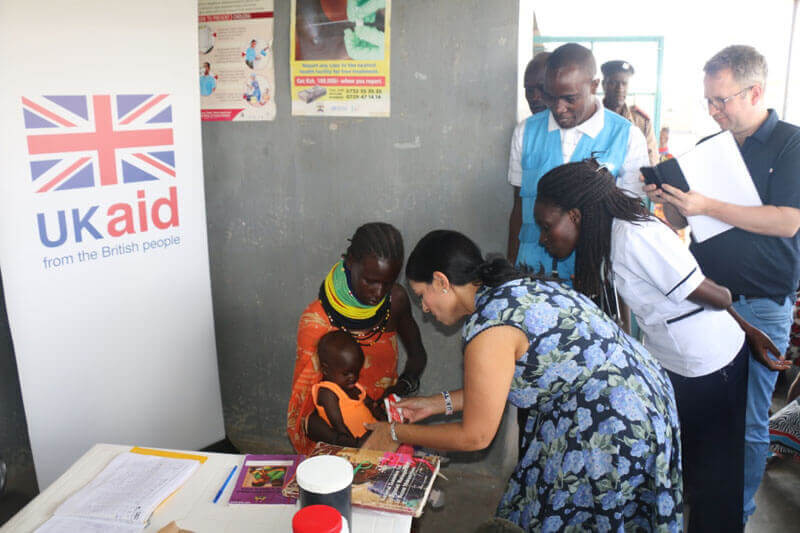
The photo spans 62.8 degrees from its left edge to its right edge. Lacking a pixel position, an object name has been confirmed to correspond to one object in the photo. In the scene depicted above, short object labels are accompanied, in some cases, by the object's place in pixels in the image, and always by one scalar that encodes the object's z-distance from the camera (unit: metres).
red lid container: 1.04
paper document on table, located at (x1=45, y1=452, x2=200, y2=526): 1.47
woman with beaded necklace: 2.31
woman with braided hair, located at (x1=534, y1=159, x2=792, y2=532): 2.06
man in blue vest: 2.46
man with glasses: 2.46
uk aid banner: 2.32
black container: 1.19
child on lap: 2.26
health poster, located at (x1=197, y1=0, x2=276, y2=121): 3.06
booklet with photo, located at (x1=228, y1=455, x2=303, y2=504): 1.56
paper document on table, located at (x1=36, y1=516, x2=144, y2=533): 1.42
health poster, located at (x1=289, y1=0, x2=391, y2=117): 2.87
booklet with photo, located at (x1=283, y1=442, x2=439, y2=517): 1.50
